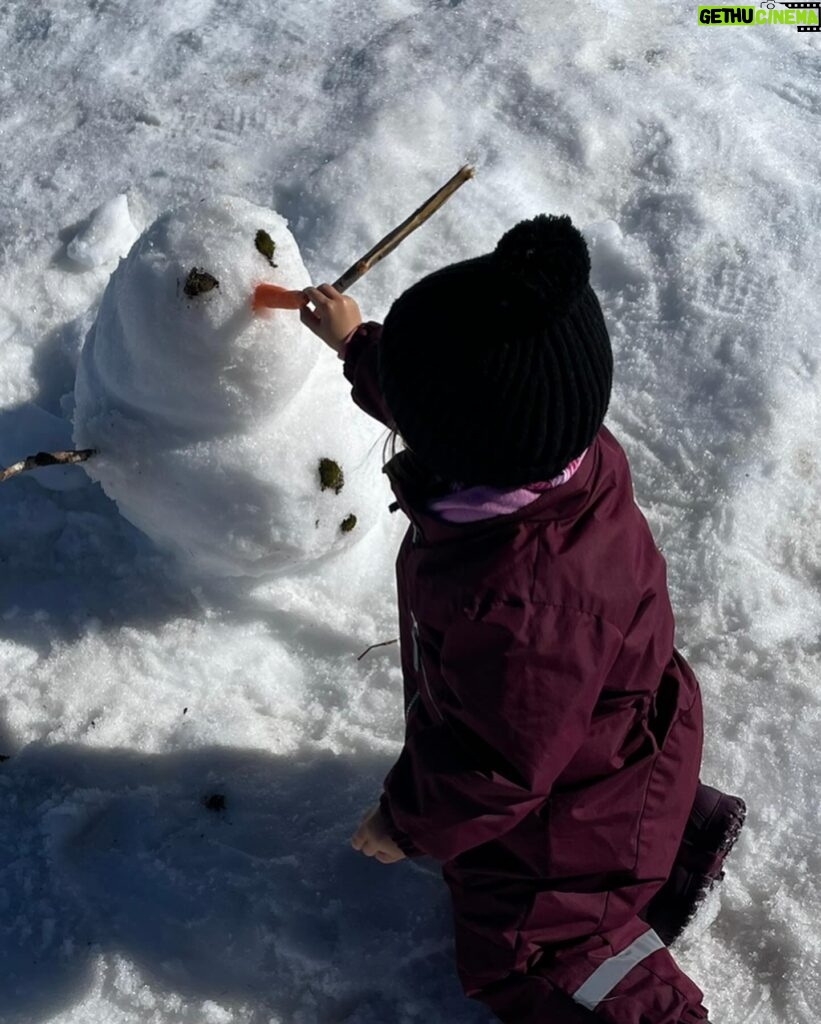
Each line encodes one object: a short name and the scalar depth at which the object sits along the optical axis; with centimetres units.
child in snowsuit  96
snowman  127
